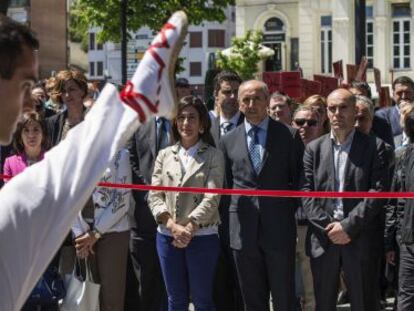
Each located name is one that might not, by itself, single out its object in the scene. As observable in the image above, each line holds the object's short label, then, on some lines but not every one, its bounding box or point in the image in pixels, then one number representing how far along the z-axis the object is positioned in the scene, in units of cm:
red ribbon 971
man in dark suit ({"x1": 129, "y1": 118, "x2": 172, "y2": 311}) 1126
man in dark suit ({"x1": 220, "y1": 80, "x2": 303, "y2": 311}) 1034
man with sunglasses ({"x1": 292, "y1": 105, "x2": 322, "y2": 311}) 1194
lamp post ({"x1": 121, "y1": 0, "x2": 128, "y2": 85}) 2807
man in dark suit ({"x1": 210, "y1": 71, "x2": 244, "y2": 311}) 1100
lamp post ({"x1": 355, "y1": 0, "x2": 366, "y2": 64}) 2155
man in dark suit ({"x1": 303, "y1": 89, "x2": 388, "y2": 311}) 1009
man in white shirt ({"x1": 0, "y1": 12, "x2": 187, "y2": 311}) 349
